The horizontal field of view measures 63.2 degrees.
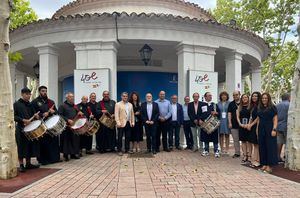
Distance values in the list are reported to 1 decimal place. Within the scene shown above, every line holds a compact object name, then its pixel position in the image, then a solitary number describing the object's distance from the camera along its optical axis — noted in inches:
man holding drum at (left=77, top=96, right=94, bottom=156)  270.6
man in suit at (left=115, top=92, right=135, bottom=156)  268.3
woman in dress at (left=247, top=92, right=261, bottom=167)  224.5
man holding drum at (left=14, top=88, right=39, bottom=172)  206.0
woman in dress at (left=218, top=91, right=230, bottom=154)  267.1
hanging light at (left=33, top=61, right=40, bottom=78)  380.2
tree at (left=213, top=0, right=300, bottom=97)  519.6
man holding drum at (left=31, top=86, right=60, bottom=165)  225.2
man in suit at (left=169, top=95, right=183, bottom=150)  289.0
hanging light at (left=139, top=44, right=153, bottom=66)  313.7
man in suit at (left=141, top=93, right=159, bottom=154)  276.3
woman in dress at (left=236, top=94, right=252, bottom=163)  236.1
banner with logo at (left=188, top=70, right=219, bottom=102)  304.3
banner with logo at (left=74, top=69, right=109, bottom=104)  293.7
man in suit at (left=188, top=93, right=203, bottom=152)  278.6
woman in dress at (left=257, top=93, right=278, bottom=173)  205.8
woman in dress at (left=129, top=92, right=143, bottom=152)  277.6
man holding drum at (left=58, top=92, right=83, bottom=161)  243.1
